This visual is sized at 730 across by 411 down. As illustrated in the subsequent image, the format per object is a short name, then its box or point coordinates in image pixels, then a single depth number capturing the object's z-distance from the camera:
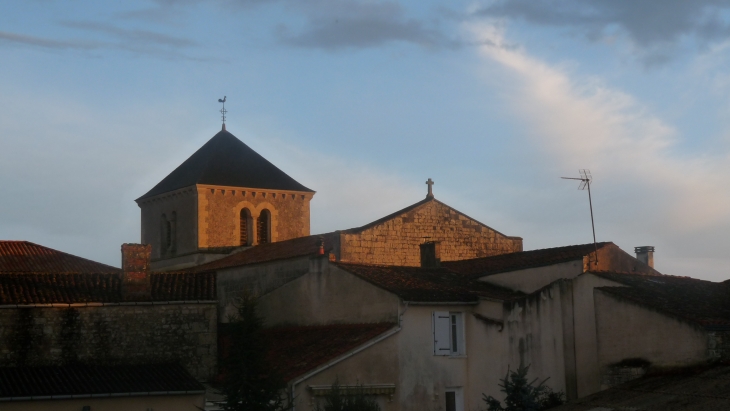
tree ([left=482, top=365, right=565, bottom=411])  20.42
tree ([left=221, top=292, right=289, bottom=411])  20.75
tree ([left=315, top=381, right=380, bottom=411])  20.69
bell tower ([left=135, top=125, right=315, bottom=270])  44.06
